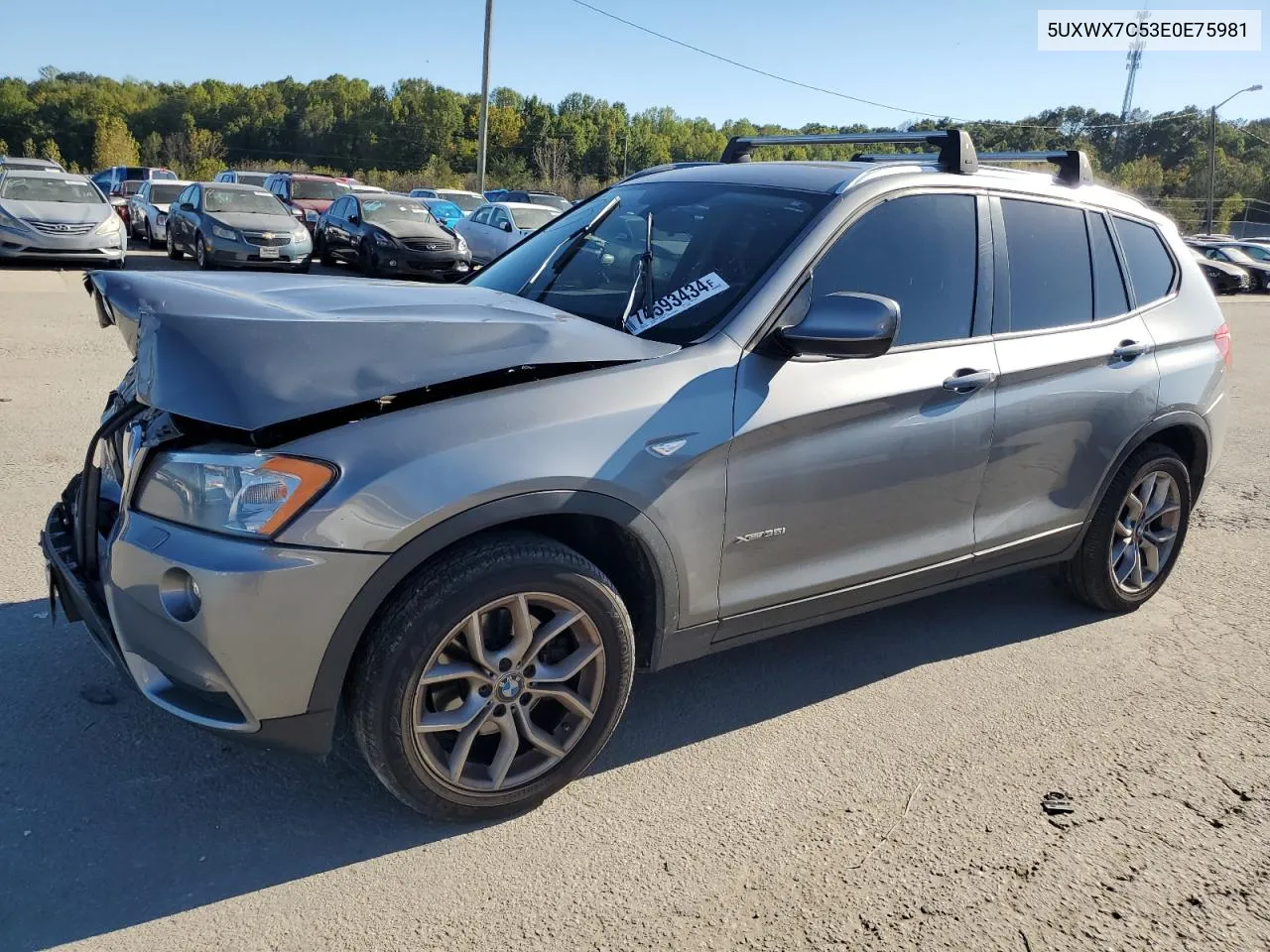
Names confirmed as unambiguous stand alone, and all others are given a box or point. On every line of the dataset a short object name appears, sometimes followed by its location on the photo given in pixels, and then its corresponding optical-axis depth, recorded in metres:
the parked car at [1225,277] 30.88
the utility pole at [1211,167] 51.88
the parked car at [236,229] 17.03
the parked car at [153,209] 22.08
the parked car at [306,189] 25.48
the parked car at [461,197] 29.92
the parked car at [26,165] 22.16
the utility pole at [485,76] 31.03
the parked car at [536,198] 25.28
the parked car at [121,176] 30.97
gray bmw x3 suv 2.46
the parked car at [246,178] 26.84
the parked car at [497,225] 19.47
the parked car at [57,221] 15.35
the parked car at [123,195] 24.44
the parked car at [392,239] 17.95
